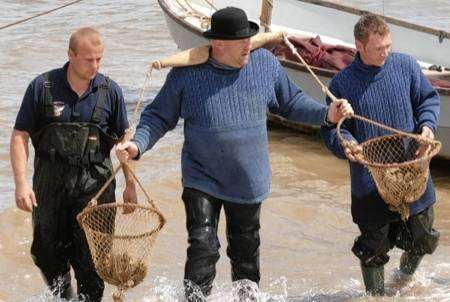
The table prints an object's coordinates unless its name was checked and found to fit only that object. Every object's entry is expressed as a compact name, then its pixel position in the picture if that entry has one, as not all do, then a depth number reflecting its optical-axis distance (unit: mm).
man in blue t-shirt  12562
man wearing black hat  12719
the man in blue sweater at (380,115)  13125
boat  22781
